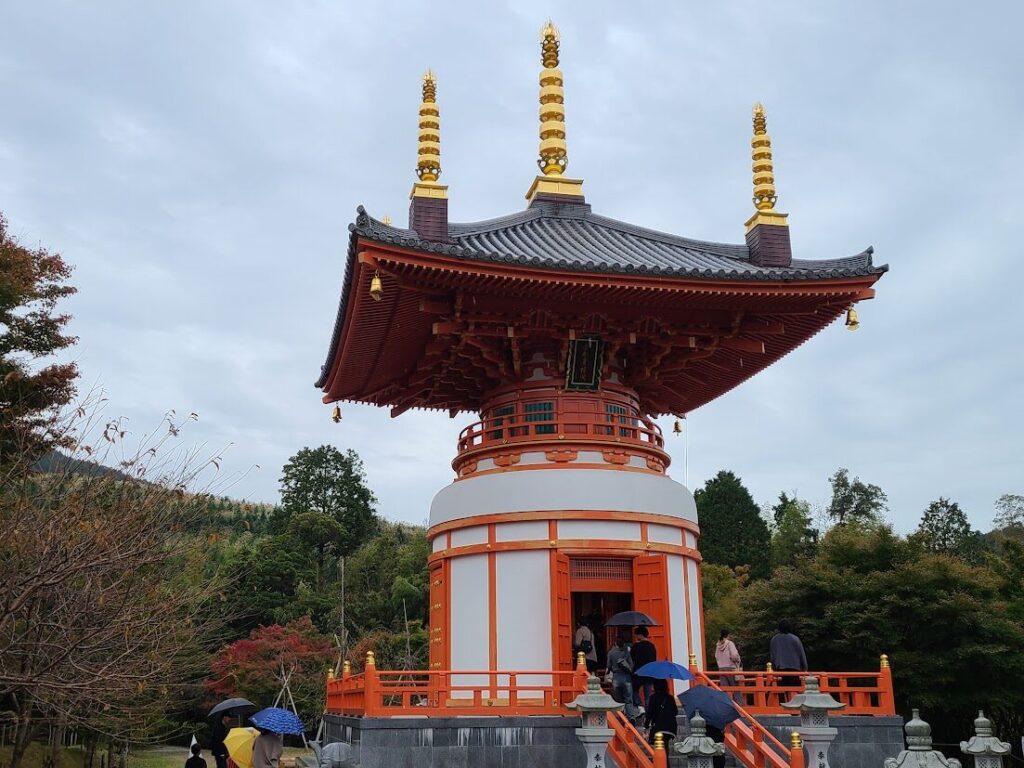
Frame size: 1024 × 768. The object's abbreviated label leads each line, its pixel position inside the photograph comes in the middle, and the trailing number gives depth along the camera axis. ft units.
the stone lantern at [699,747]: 31.50
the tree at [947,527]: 158.71
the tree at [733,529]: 166.20
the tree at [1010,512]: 196.03
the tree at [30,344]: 70.18
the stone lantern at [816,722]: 38.58
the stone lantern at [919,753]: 26.07
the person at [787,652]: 46.55
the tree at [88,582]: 38.11
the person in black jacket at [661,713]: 37.63
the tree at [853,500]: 194.29
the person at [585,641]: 48.26
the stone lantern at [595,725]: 35.09
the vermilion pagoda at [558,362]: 47.09
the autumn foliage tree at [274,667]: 117.80
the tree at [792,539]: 152.05
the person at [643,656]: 41.42
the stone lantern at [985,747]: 30.91
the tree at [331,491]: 209.05
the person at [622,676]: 41.63
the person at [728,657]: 50.24
